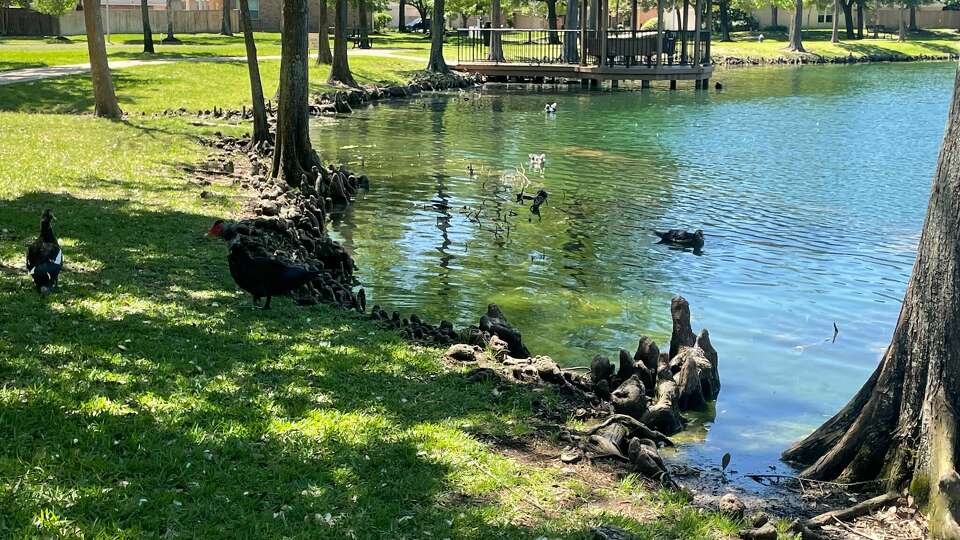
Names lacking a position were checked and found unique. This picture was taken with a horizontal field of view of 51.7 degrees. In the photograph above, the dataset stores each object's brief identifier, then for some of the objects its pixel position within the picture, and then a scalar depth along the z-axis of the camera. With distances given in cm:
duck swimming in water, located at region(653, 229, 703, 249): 1631
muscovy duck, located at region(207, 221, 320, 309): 976
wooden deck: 4400
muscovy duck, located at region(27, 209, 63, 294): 935
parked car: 8744
